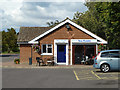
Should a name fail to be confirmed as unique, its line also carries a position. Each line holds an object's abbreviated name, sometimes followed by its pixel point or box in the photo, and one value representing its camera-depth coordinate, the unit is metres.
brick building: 24.66
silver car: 16.72
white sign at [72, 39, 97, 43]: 24.46
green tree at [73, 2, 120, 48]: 31.09
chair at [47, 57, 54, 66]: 24.04
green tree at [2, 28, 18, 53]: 70.51
